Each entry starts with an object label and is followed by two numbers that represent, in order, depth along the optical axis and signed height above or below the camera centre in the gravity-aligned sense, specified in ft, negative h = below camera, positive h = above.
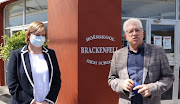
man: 5.86 -0.68
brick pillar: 12.25 +0.15
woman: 6.86 -0.86
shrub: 12.12 +0.38
